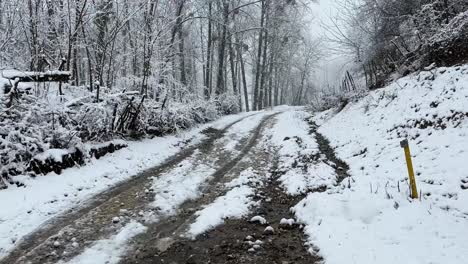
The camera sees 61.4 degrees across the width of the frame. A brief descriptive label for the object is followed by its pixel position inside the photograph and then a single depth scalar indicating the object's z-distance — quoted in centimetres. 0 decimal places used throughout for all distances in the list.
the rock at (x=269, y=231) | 641
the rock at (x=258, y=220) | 686
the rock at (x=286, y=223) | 665
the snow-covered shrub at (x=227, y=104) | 2513
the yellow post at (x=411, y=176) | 640
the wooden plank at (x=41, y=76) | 986
